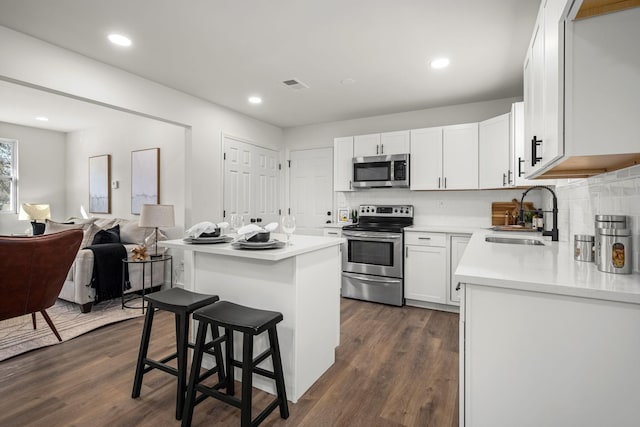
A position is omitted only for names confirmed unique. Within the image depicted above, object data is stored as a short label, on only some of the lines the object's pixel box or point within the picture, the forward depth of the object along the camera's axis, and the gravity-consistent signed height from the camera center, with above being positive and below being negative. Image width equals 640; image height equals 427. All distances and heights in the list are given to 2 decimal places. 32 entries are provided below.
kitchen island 1.92 -0.51
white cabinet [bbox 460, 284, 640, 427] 0.99 -0.49
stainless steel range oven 3.81 -0.63
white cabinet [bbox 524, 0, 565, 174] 1.20 +0.56
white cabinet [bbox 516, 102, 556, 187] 2.99 +0.66
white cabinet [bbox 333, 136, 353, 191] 4.50 +0.69
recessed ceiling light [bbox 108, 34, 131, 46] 2.51 +1.36
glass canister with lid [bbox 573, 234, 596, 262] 1.50 -0.16
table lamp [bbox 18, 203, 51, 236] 5.72 -0.04
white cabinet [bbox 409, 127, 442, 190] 3.94 +0.66
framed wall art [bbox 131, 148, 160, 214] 4.54 +0.48
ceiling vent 3.41 +1.39
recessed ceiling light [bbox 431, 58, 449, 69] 2.90 +1.37
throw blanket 3.52 -0.67
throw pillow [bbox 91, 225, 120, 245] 3.86 -0.33
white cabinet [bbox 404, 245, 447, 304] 3.63 -0.70
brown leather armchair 2.34 -0.46
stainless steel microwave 4.09 +0.54
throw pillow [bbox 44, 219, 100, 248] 3.90 -0.24
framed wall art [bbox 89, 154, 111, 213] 5.43 +0.46
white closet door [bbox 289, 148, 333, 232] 5.09 +0.41
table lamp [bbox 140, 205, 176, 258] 3.62 -0.06
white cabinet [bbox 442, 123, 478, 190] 3.72 +0.66
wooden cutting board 3.69 +0.04
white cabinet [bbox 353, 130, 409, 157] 4.14 +0.91
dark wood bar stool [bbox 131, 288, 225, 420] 1.77 -0.73
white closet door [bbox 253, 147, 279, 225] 4.93 +0.41
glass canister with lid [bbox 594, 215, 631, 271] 1.28 -0.04
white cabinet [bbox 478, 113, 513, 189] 3.39 +0.66
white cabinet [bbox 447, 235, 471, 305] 3.52 -0.50
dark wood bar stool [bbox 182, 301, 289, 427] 1.53 -0.73
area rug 2.65 -1.10
